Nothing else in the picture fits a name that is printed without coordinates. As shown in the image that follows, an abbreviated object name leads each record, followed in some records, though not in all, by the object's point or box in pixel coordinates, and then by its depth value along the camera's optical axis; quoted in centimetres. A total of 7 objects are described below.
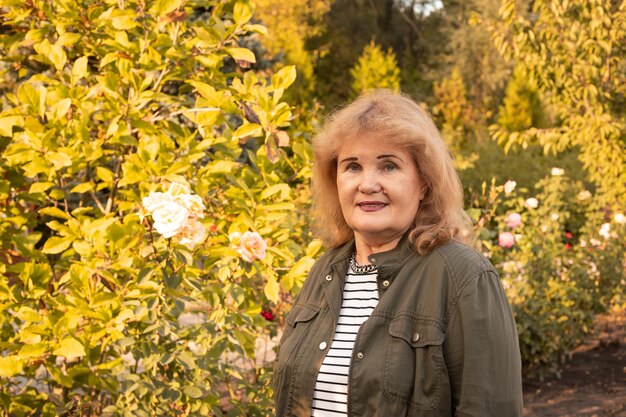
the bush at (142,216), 304
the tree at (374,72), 2411
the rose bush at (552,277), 584
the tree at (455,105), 2419
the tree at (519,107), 2460
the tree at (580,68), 714
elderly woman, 177
